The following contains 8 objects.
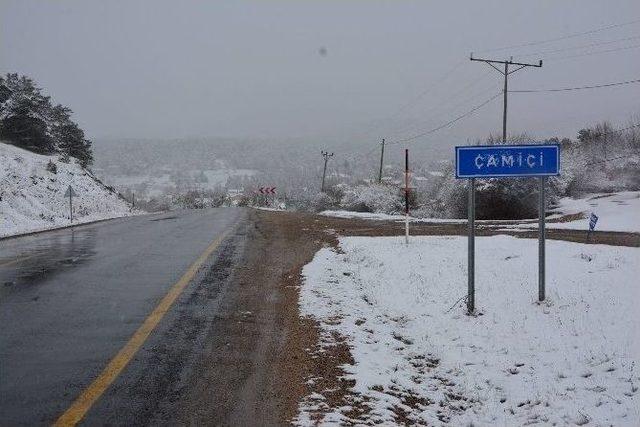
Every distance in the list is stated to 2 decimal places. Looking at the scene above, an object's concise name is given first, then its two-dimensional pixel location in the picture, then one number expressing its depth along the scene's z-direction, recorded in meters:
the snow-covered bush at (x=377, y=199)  46.22
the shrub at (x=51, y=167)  37.59
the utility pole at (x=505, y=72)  31.20
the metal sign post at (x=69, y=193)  28.95
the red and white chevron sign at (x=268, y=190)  57.06
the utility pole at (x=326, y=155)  69.69
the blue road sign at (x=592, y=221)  12.18
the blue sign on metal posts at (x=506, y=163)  7.59
